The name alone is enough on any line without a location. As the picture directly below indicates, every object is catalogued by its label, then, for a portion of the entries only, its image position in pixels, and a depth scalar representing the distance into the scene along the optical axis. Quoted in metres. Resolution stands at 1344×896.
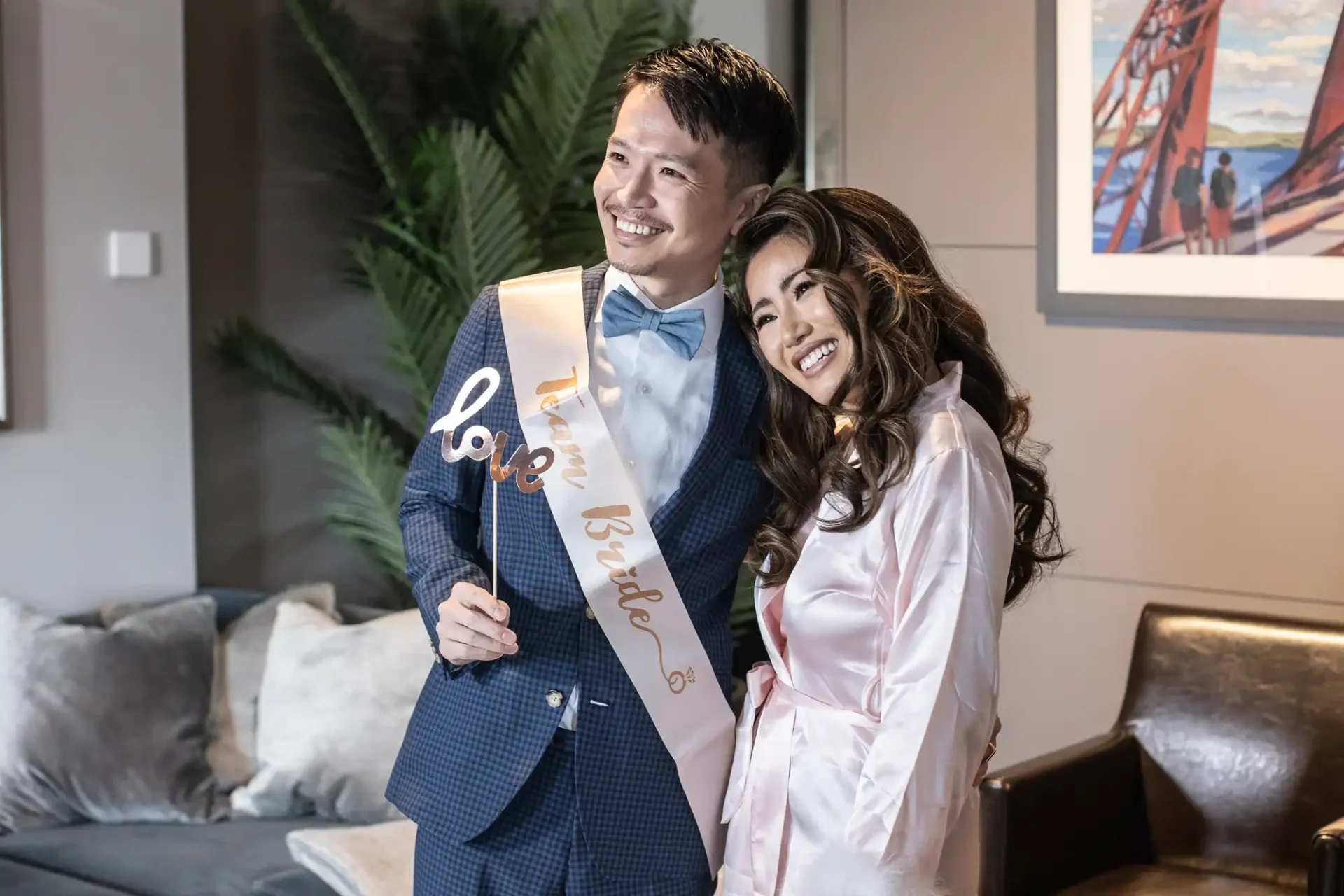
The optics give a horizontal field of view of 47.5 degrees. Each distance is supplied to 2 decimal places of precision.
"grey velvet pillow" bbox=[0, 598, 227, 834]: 3.00
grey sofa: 2.77
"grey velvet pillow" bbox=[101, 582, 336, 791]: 3.21
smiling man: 1.65
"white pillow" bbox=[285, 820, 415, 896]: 2.68
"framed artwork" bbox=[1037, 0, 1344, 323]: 2.91
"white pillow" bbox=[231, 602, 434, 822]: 3.09
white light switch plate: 3.25
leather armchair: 2.54
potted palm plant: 3.30
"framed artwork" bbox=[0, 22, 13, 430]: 3.08
